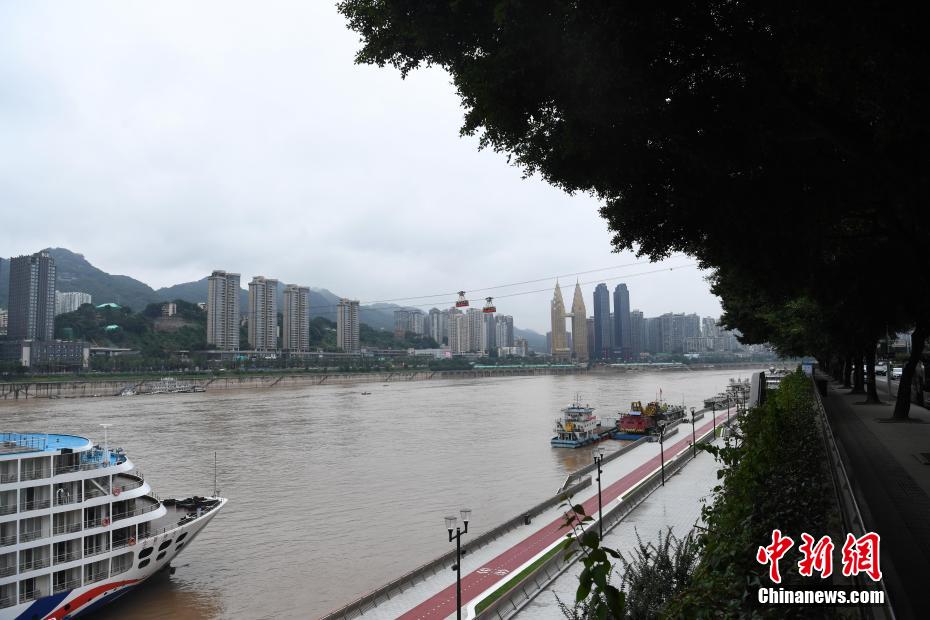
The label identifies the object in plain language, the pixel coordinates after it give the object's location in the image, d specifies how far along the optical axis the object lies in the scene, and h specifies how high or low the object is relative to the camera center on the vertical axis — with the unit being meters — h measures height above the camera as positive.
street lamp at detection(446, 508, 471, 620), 11.48 -3.92
